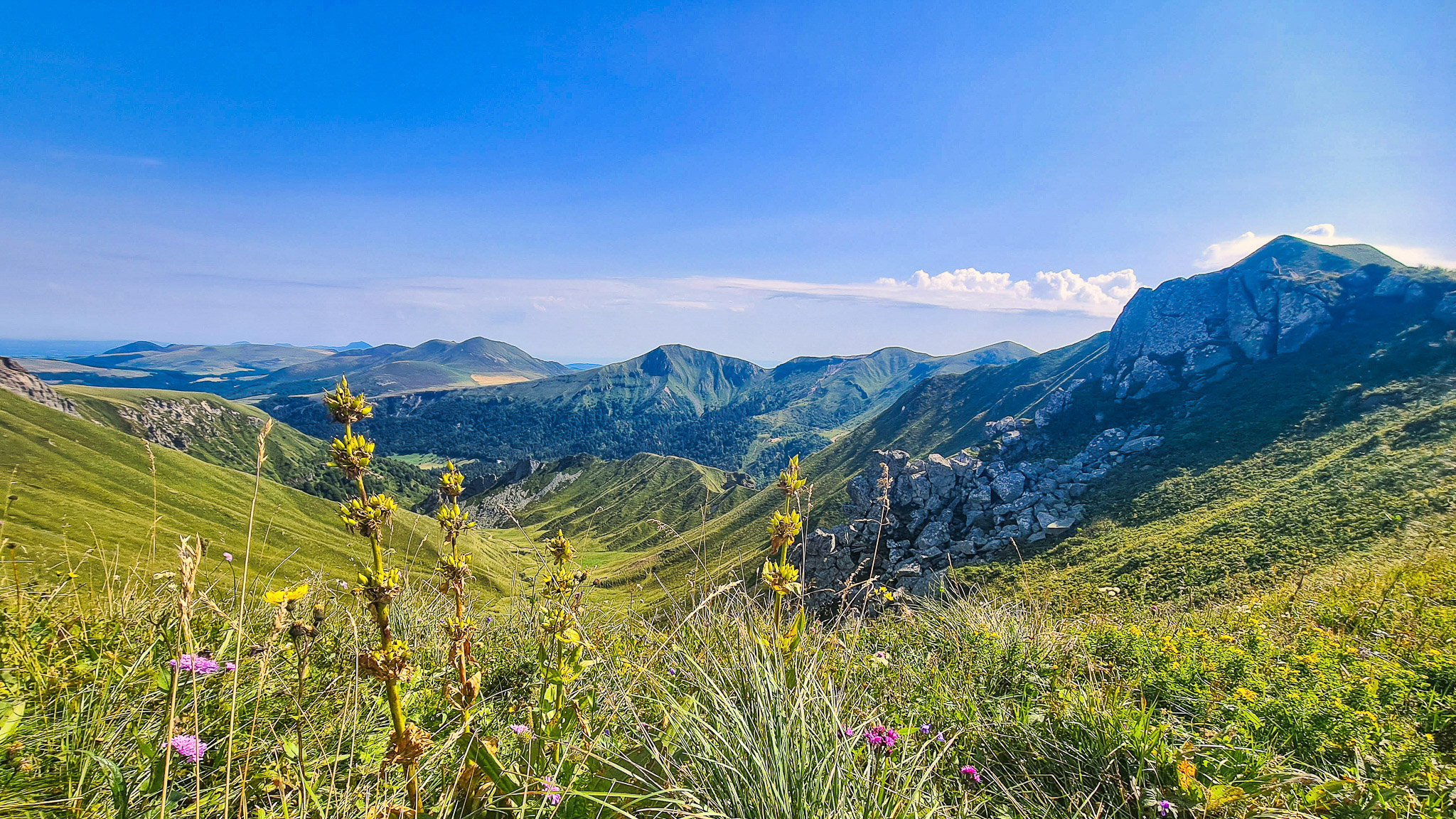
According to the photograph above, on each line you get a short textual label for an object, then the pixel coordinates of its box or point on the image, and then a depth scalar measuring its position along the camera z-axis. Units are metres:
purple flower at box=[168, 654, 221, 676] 2.44
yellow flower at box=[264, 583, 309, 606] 1.94
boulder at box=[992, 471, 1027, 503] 57.06
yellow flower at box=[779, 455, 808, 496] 3.86
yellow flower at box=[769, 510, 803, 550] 3.71
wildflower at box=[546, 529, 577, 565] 3.64
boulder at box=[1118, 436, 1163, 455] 66.94
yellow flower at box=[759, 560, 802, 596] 3.52
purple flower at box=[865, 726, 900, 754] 3.20
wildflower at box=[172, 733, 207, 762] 2.15
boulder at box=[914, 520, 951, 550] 50.16
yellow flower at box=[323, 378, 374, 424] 2.22
